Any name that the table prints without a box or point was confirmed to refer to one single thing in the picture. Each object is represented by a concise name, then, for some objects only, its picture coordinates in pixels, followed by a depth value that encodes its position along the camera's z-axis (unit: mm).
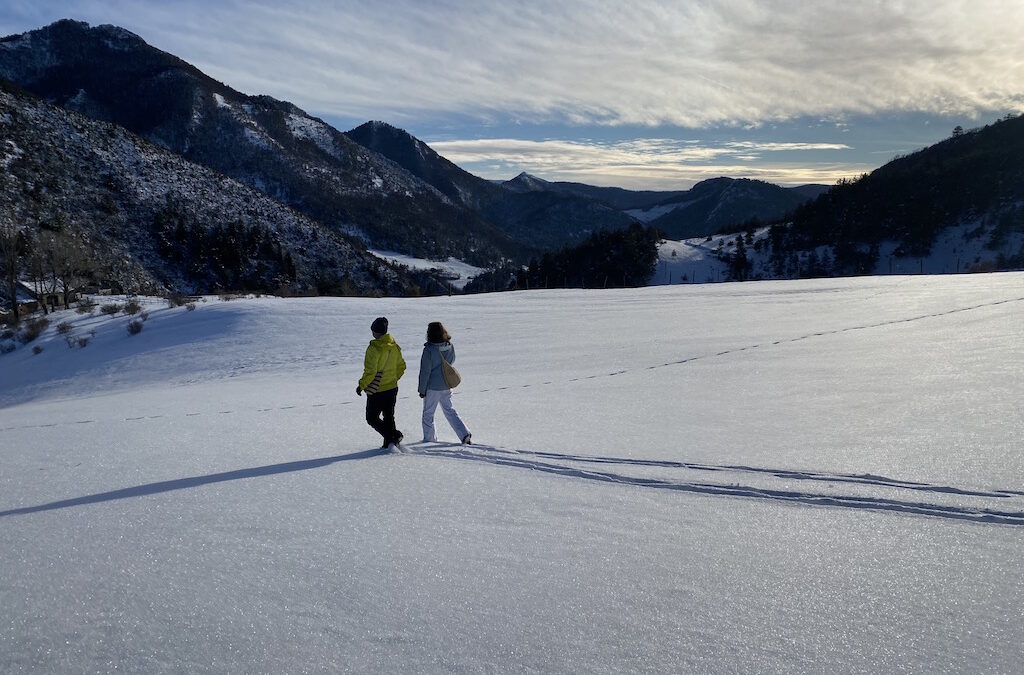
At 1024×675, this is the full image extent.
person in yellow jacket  7094
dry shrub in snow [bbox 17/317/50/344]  23062
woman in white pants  7371
